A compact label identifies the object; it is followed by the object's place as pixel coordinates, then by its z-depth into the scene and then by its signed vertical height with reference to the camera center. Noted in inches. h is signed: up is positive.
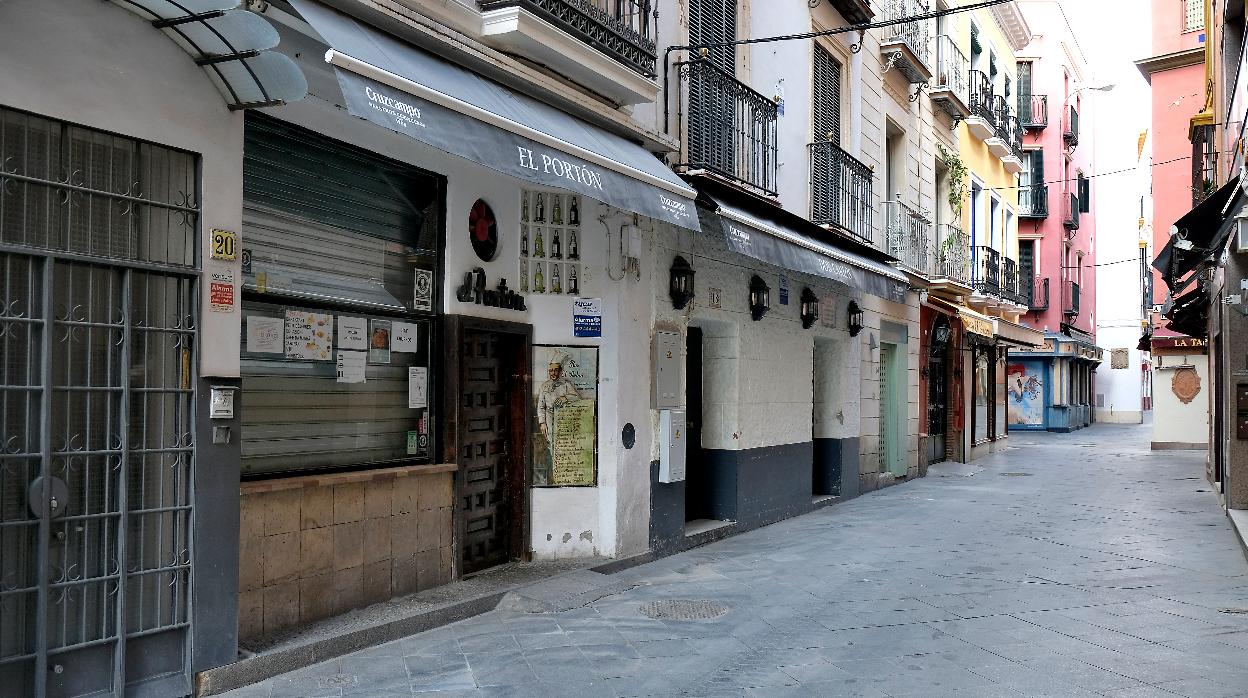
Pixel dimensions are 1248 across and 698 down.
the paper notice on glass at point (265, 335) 239.5 +10.8
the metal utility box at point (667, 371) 374.9 +3.1
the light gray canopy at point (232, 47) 185.3 +67.8
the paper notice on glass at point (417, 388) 290.7 -3.1
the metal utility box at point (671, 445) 375.9 -26.8
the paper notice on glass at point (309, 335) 250.7 +11.4
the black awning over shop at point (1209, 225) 396.5 +68.4
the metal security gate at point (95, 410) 178.7 -6.6
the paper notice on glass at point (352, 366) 267.9 +3.3
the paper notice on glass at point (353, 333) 267.0 +12.6
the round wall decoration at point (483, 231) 309.4 +48.7
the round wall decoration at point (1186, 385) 966.4 -4.8
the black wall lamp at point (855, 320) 573.9 +36.0
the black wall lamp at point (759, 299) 450.6 +38.2
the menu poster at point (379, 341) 276.5 +10.7
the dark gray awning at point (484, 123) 212.4 +67.0
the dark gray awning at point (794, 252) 368.2 +57.3
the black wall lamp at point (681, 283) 386.6 +39.2
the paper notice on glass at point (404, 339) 284.4 +11.8
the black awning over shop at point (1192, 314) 641.6 +48.1
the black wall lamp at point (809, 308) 508.1 +38.3
